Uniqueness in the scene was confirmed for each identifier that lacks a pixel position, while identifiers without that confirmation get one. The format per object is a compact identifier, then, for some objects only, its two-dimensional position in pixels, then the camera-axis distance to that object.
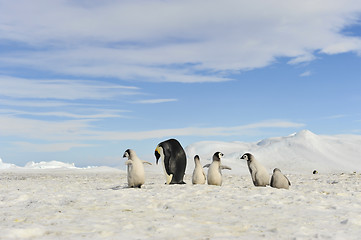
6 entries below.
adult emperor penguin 12.74
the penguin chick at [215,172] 12.26
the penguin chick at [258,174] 12.09
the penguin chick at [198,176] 12.55
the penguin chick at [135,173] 11.27
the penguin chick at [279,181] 11.60
